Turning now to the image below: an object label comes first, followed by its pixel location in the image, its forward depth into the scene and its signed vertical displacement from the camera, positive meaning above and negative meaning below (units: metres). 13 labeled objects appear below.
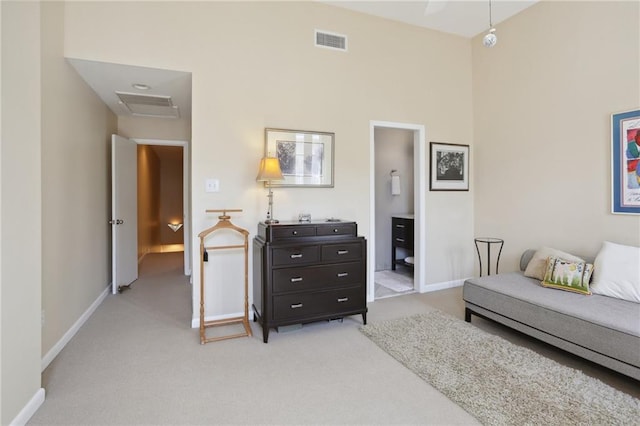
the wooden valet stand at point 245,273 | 2.81 -0.59
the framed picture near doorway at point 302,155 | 3.30 +0.62
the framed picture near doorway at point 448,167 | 4.17 +0.61
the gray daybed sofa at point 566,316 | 1.99 -0.79
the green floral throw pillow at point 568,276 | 2.64 -0.57
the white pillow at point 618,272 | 2.45 -0.51
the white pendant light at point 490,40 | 2.55 +1.41
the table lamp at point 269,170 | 2.90 +0.39
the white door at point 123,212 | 4.03 +0.00
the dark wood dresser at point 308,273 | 2.76 -0.57
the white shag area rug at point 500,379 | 1.76 -1.14
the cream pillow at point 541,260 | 2.97 -0.49
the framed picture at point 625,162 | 2.77 +0.45
